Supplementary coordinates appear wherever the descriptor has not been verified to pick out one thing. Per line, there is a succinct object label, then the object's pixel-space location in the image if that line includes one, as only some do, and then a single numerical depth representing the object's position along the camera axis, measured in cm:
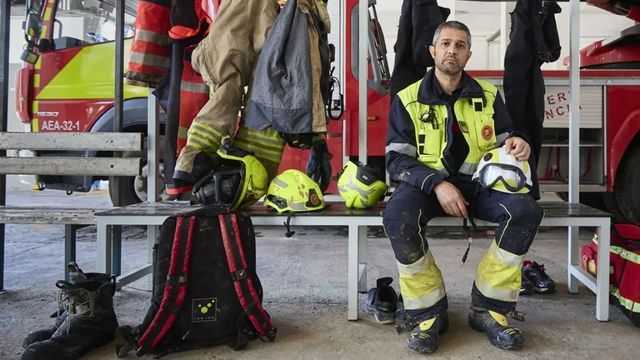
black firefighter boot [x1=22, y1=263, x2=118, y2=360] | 186
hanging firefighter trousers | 236
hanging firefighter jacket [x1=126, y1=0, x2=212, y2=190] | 264
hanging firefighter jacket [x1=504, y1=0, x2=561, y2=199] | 263
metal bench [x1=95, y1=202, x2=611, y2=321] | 220
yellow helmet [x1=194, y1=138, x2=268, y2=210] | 228
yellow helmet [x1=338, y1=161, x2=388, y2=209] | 238
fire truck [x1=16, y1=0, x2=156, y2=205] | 438
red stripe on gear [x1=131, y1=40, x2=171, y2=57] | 264
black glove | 275
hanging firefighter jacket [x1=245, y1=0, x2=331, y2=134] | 228
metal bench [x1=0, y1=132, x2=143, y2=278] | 266
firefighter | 196
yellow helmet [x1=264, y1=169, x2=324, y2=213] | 227
